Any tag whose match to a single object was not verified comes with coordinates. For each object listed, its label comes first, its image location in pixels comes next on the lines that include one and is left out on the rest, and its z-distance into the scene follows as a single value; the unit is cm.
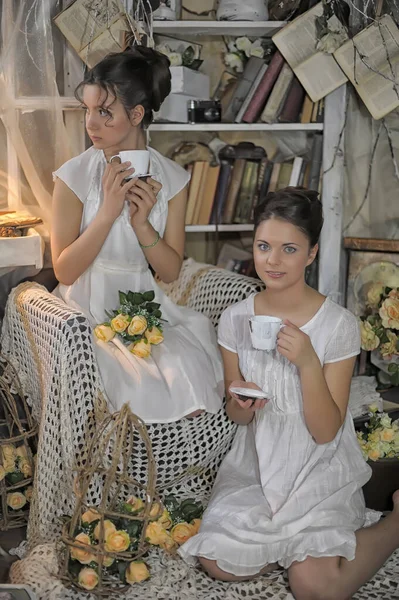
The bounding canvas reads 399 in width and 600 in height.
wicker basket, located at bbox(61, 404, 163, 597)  203
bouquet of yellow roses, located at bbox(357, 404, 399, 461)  255
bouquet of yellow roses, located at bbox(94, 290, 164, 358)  236
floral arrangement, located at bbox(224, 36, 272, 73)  331
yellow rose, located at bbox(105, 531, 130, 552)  204
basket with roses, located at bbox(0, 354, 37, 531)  252
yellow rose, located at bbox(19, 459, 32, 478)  258
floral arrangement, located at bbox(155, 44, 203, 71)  320
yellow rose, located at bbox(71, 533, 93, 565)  205
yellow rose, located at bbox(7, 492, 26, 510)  254
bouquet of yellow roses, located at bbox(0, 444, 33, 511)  254
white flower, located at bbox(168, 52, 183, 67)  320
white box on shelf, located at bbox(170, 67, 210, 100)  320
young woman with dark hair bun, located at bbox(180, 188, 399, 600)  207
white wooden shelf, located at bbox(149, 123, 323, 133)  321
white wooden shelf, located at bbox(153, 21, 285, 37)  315
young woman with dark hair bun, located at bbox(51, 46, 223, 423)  233
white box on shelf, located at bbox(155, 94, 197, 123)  321
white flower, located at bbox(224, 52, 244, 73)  338
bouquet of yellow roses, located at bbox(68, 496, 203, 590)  204
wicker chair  227
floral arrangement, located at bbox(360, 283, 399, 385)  289
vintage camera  323
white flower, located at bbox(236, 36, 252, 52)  334
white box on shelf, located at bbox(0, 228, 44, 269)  265
